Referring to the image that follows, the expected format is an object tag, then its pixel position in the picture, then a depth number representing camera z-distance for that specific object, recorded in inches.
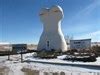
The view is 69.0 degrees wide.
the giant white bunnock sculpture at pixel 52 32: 522.1
